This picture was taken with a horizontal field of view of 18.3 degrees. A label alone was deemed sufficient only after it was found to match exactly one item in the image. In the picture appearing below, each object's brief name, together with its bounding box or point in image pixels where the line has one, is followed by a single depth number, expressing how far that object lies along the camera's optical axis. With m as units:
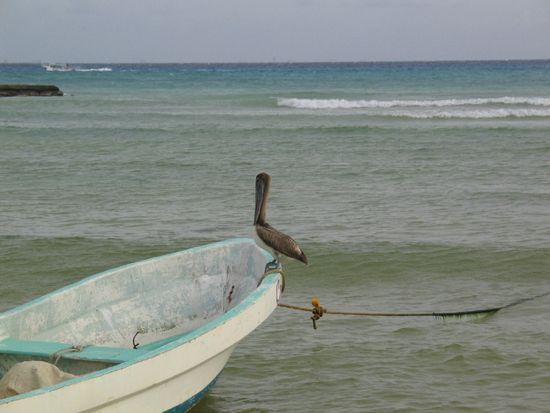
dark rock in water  78.66
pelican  10.76
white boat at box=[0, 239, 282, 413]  7.91
